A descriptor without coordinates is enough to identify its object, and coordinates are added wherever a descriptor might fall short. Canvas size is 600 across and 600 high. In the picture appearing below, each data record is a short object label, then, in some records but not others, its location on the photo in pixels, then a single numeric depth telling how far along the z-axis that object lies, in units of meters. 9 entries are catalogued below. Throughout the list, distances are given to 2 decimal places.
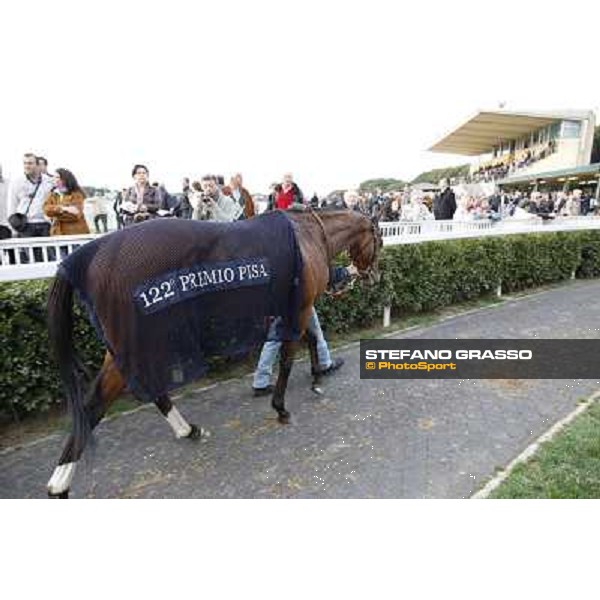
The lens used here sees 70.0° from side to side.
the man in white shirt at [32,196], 4.36
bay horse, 2.33
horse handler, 3.51
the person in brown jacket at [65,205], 4.10
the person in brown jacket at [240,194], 5.31
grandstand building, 29.72
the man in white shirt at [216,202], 4.46
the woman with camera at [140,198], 4.19
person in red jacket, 5.46
